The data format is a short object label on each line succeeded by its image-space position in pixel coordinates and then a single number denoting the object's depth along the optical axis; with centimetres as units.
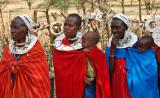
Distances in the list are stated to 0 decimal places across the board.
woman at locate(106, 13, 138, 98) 468
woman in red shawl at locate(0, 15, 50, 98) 448
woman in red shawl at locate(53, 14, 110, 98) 459
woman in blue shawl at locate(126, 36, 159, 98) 478
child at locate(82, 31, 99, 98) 453
